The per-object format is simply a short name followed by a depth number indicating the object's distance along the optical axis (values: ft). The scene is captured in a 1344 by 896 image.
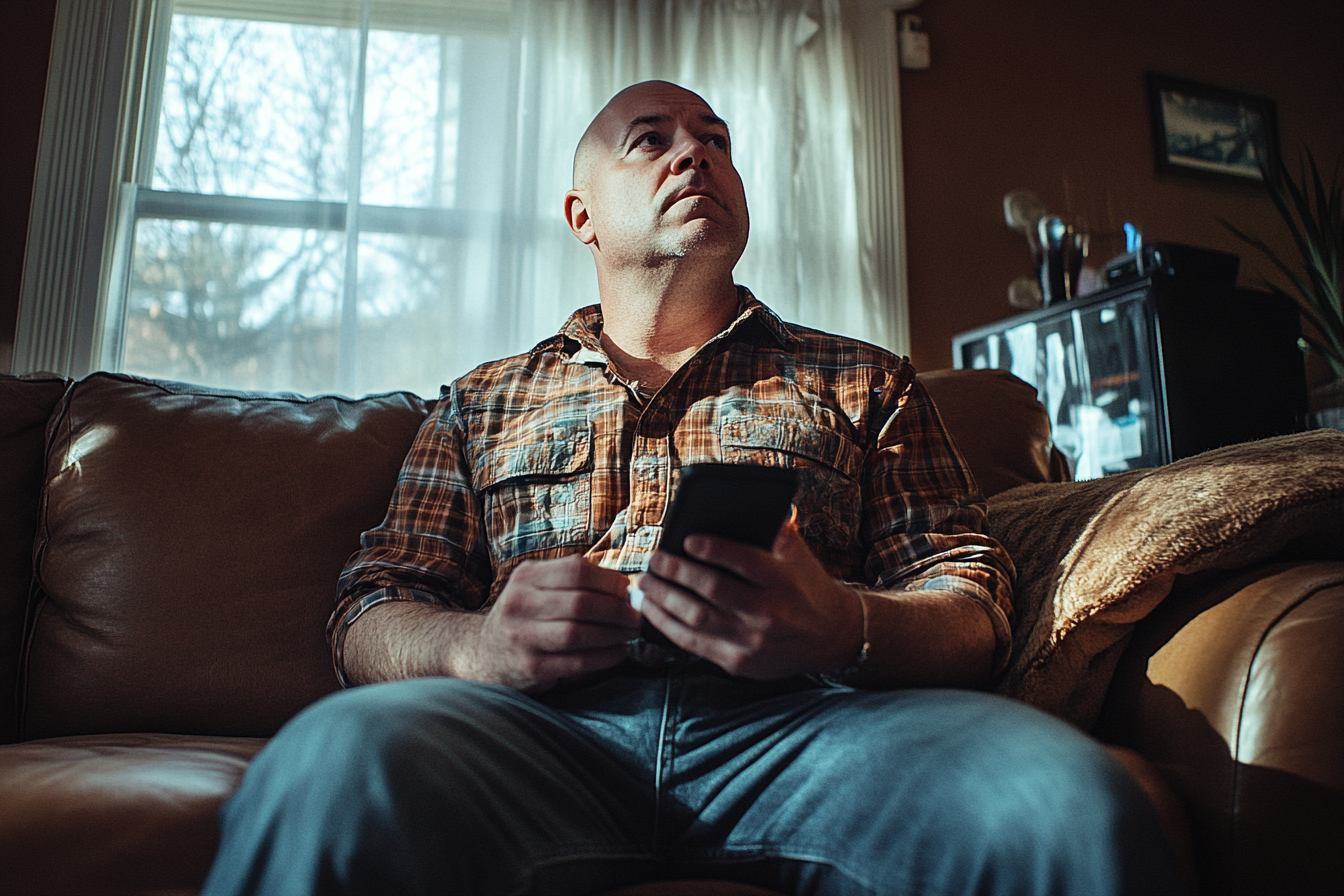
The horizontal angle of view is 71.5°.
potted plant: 8.23
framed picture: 11.03
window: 8.25
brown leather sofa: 2.50
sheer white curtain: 9.04
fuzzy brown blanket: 2.87
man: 2.02
